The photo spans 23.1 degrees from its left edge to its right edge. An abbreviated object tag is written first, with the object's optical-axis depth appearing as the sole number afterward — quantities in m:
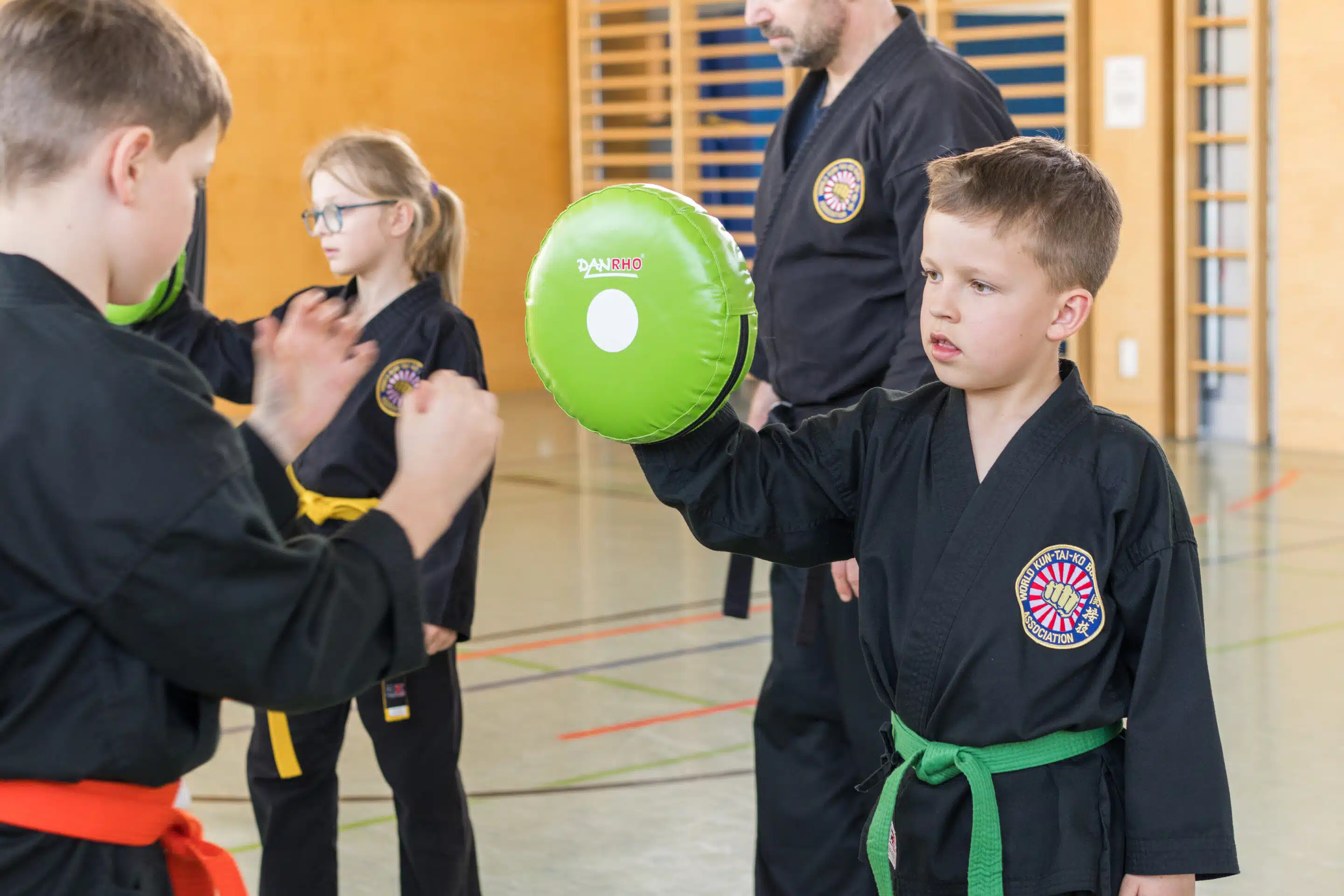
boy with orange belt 2.68
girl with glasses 3.93
